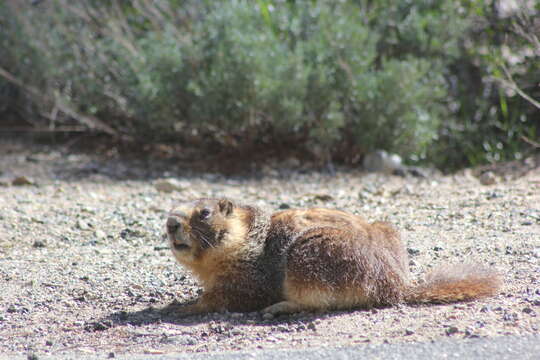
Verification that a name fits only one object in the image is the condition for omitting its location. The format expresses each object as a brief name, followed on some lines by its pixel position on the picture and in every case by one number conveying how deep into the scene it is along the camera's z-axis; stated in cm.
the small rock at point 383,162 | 1873
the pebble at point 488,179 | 1692
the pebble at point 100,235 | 1374
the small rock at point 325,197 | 1616
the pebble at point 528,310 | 884
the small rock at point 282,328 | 887
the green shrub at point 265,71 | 1825
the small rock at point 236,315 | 966
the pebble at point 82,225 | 1420
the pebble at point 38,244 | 1323
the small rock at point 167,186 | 1728
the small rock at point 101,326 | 948
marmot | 930
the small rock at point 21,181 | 1795
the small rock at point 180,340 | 874
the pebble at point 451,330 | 822
